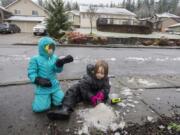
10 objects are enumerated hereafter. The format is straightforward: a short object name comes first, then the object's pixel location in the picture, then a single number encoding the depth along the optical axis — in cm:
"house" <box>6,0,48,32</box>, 3876
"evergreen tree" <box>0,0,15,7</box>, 7156
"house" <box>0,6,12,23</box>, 3410
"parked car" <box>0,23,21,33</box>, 2523
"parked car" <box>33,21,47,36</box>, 2296
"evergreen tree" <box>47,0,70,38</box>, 1688
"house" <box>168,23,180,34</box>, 4484
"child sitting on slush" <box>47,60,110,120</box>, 311
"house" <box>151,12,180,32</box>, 5057
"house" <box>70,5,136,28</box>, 3627
